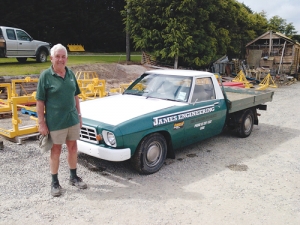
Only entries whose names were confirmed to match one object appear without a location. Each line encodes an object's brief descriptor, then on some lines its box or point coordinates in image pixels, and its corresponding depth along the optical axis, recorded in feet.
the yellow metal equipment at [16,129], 20.65
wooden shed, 77.51
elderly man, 12.89
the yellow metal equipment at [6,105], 28.14
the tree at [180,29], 61.80
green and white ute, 15.33
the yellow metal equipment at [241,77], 59.81
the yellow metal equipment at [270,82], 63.36
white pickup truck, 48.62
